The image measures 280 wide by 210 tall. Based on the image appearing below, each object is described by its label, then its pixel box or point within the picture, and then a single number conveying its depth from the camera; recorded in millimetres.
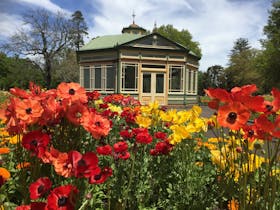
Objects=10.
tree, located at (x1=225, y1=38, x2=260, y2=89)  49312
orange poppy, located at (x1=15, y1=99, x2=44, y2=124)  1389
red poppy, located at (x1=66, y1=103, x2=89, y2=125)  1423
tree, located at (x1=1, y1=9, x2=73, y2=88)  34375
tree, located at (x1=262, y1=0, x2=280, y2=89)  29319
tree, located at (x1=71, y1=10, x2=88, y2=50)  37394
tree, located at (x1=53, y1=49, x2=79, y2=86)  38906
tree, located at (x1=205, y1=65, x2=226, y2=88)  66262
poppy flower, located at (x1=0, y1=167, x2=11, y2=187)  1234
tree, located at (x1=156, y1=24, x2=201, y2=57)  53938
